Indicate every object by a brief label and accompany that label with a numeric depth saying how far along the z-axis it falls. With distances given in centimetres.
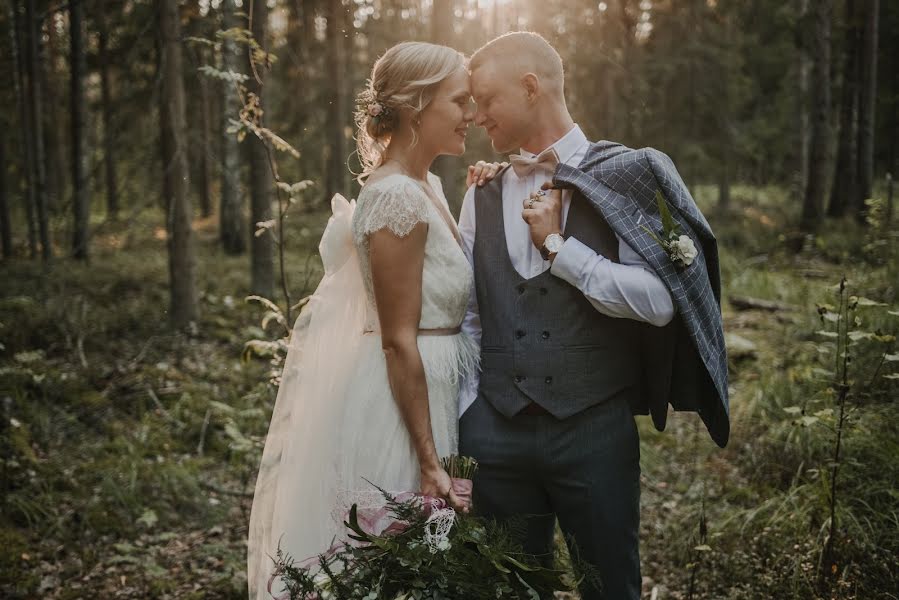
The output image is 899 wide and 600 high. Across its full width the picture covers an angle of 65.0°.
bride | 232
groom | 225
